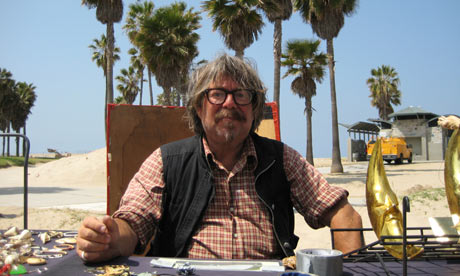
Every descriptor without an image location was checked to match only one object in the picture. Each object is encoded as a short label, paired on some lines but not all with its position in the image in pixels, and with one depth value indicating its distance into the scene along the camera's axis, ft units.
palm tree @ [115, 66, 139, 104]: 114.73
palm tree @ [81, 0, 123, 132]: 52.24
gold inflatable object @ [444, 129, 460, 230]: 3.61
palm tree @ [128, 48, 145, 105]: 92.58
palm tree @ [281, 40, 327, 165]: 62.64
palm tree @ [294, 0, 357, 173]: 57.21
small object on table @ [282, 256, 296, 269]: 4.09
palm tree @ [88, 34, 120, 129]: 97.25
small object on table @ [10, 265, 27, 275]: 3.81
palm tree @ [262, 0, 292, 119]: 44.55
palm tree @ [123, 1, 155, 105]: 72.54
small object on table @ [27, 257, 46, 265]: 4.23
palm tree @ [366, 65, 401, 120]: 130.52
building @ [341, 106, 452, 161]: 103.55
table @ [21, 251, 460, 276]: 3.78
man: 5.61
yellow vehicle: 78.89
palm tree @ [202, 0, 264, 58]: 43.21
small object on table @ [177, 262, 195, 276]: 3.85
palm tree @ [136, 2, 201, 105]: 55.93
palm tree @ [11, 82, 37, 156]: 147.53
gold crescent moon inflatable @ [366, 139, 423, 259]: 3.57
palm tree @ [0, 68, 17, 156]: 119.85
